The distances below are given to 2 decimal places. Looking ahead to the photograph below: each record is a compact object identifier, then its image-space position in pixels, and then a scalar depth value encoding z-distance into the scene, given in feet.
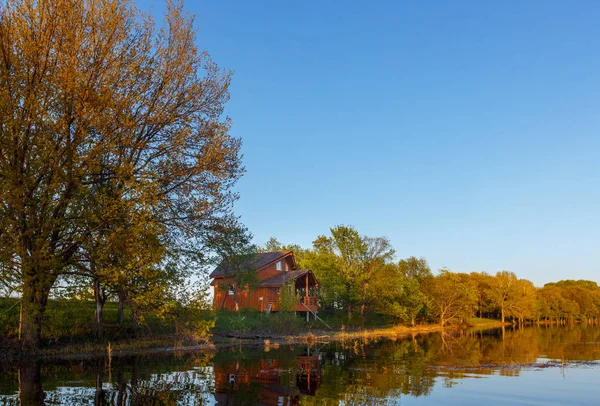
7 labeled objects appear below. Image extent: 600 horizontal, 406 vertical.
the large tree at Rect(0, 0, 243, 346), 78.23
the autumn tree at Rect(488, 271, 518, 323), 323.37
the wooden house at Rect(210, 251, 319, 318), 197.77
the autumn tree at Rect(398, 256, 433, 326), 229.45
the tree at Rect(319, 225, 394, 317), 220.84
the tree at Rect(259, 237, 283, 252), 353.61
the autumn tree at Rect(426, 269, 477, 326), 248.97
